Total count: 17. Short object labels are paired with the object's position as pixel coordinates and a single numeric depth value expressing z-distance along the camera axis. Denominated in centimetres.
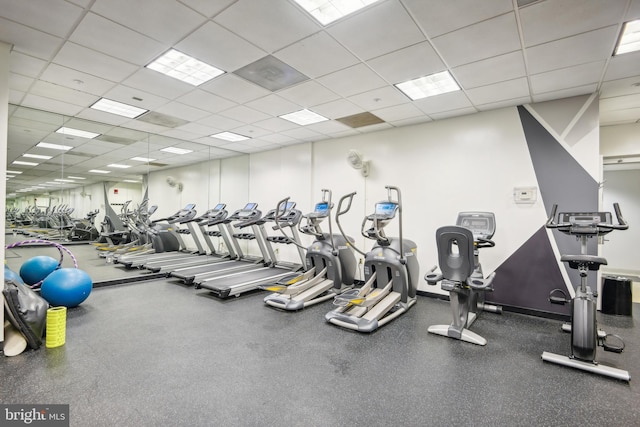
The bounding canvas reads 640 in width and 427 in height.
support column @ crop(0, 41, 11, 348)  271
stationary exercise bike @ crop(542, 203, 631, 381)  250
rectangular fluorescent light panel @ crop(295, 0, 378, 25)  234
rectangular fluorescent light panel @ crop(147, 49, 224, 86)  321
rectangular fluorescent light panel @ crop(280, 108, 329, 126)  490
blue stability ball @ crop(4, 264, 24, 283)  314
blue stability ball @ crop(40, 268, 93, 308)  357
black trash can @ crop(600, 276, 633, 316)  395
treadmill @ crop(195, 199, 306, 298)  454
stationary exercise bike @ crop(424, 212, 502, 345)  305
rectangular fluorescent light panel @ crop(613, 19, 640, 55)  251
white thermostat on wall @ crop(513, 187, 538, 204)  416
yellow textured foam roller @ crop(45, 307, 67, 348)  279
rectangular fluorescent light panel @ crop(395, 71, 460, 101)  361
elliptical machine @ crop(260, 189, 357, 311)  430
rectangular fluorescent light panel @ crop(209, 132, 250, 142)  618
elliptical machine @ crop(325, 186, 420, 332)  366
